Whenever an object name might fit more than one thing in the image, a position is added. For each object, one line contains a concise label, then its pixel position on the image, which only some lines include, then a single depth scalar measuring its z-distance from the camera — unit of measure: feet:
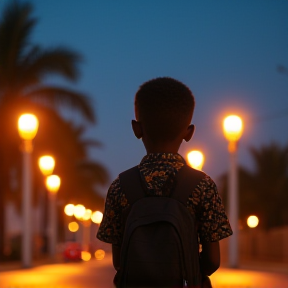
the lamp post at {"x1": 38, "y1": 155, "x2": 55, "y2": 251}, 93.30
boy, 8.50
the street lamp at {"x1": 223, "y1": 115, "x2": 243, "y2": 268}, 70.64
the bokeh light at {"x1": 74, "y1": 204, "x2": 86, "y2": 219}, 165.68
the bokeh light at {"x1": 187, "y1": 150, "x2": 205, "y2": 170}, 78.69
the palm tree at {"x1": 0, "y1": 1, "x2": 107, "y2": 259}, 87.30
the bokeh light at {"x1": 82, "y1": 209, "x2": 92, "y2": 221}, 189.04
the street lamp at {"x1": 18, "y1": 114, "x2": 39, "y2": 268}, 71.82
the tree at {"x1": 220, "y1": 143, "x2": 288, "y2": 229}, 128.47
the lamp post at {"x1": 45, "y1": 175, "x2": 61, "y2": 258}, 106.32
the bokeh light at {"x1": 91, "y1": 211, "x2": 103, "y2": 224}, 224.43
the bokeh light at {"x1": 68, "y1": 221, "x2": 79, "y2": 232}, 331.36
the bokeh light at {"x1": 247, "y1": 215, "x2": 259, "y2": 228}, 113.27
